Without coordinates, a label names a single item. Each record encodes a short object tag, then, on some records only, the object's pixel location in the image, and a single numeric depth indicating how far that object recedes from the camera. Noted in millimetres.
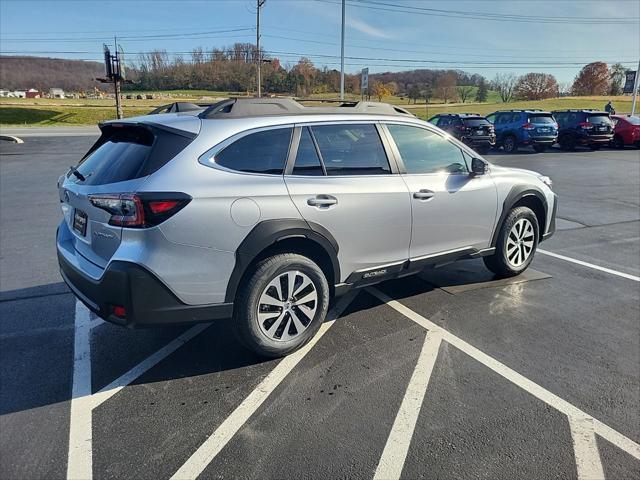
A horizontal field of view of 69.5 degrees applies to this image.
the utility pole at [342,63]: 29484
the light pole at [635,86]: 37469
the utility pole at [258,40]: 46688
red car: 22812
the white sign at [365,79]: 28719
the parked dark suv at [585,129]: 21719
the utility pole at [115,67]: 31750
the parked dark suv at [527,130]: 20719
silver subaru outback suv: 2861
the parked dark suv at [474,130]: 20172
